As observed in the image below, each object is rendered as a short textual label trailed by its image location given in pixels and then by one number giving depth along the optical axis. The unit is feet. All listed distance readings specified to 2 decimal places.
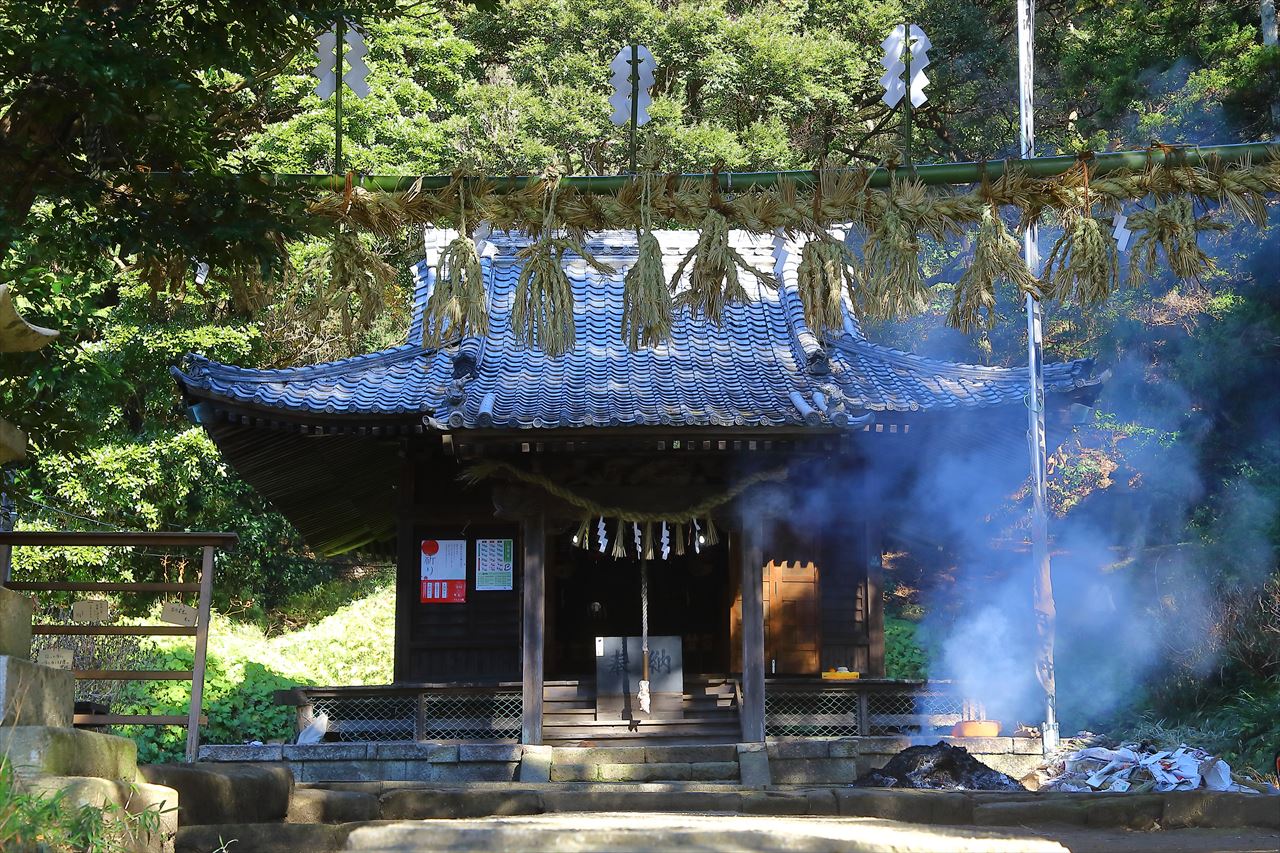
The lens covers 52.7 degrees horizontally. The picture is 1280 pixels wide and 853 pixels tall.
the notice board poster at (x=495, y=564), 45.68
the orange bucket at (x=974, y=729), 40.27
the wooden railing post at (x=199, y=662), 28.96
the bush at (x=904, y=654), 69.77
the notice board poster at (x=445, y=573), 45.50
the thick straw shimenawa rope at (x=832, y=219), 20.53
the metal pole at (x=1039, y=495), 43.52
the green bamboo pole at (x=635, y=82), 22.06
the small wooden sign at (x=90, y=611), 29.81
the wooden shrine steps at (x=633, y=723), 41.09
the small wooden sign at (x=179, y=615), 31.14
